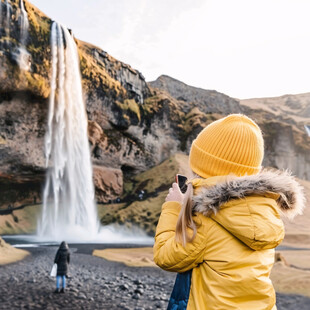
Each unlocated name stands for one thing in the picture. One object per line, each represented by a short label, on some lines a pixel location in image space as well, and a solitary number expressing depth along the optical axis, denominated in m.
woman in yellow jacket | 1.67
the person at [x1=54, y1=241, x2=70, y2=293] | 9.09
